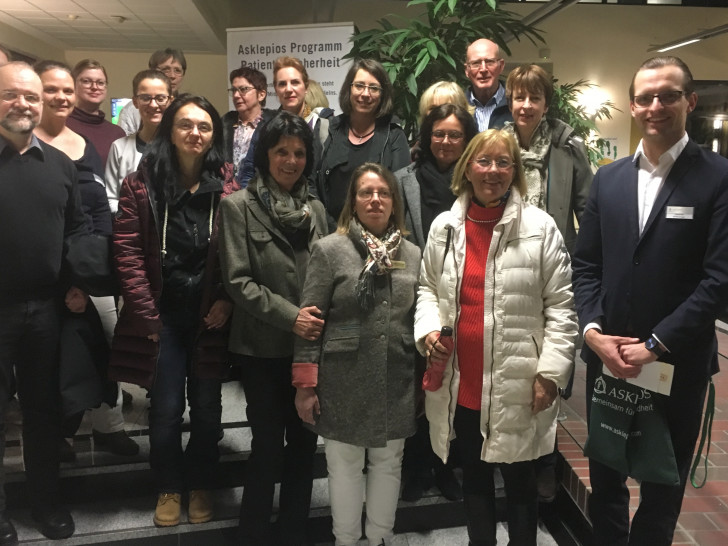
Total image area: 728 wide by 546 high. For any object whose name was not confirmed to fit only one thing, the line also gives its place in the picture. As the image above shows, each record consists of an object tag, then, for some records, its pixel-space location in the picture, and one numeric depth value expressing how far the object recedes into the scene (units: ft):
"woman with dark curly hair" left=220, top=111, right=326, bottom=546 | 6.77
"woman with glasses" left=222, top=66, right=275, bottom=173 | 10.12
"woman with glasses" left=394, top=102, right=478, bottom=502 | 7.49
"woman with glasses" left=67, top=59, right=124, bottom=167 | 10.12
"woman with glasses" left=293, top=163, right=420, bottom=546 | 6.48
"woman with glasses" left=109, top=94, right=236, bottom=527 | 7.11
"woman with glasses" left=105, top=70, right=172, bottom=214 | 8.83
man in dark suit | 5.35
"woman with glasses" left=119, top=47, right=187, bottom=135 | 11.25
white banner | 15.92
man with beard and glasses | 6.87
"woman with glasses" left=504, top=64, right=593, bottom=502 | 7.61
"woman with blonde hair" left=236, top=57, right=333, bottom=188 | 9.78
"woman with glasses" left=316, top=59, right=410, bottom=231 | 8.34
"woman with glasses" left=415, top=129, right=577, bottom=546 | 5.95
